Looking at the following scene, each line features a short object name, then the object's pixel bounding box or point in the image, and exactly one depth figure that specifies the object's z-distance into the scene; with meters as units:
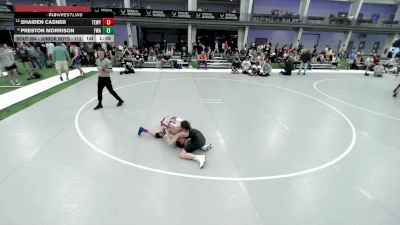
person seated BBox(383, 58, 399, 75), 19.76
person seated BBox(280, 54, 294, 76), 16.22
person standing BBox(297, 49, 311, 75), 16.27
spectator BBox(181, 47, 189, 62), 20.01
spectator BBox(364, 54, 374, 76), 19.06
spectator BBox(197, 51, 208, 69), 17.62
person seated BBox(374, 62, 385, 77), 17.81
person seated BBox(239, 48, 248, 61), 20.10
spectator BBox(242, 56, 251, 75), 16.39
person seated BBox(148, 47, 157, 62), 18.57
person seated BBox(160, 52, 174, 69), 17.48
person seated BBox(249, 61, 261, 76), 15.67
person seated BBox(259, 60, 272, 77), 15.52
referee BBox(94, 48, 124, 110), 7.78
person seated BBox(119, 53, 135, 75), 14.83
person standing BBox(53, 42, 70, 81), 11.52
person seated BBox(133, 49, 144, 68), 17.22
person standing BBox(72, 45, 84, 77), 13.16
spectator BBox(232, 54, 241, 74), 16.44
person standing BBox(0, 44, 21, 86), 10.79
